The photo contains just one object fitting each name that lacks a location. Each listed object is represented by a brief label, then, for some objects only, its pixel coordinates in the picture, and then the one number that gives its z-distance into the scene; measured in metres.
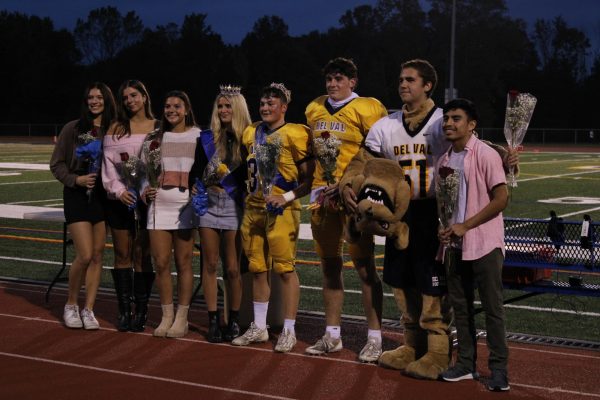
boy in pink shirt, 5.98
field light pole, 41.87
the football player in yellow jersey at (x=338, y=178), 6.78
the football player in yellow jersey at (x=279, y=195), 6.98
